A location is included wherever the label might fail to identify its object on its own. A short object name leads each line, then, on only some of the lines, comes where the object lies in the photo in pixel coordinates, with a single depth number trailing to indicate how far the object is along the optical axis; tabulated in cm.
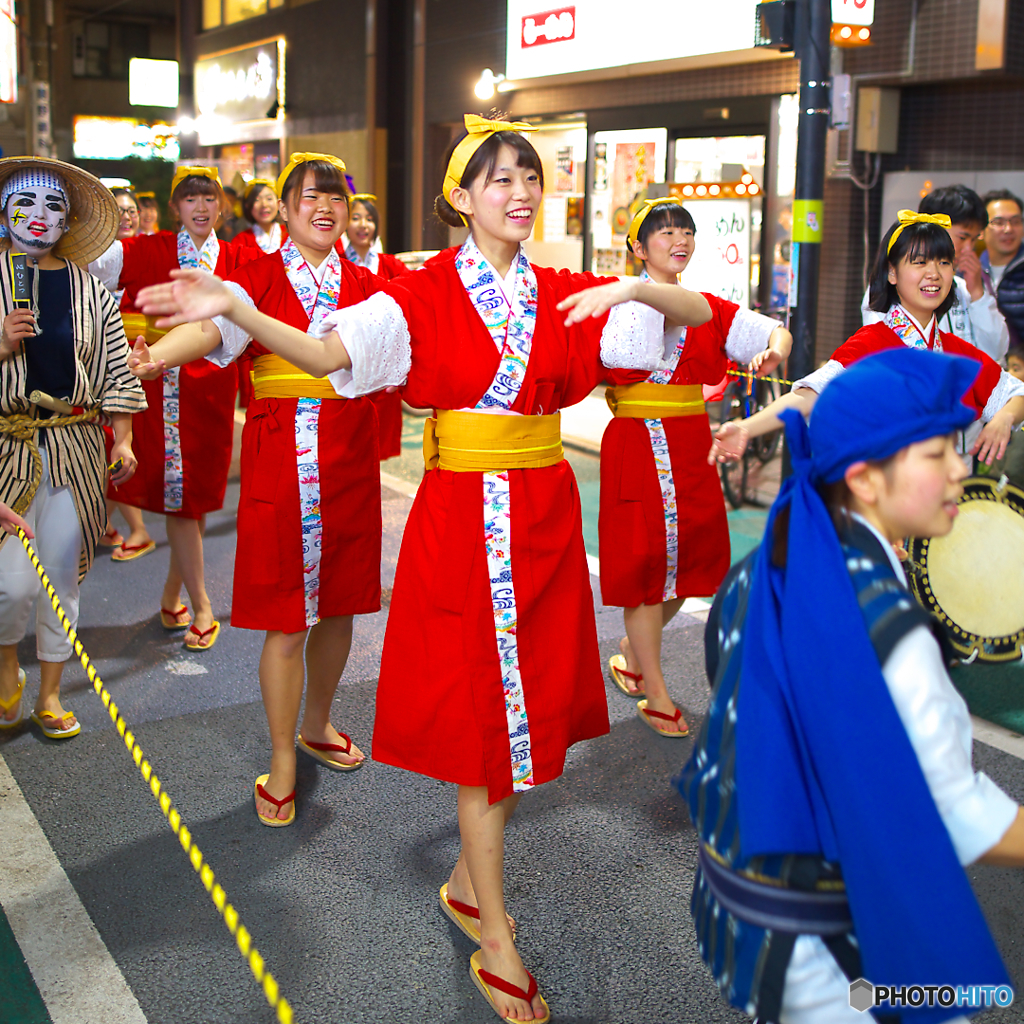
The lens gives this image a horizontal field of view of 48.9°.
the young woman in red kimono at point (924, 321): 362
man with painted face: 385
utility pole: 658
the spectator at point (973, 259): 502
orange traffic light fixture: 658
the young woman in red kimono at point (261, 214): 810
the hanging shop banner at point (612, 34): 1012
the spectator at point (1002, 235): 619
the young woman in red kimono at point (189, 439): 527
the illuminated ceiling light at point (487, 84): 1321
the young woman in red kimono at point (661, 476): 423
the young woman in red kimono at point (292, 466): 364
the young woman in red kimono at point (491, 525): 267
